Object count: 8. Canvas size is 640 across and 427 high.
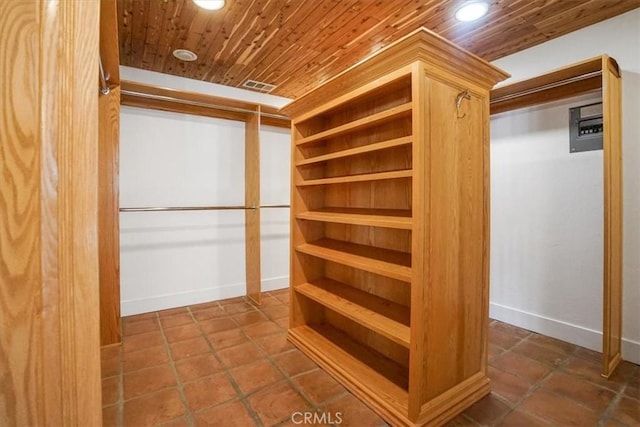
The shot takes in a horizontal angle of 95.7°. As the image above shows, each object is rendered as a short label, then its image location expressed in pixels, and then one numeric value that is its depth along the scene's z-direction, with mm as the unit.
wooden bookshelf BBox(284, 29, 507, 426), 1344
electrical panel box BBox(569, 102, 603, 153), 2090
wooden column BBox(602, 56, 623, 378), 1765
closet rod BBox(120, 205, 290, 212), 2468
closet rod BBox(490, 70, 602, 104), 1914
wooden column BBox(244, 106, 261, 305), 2984
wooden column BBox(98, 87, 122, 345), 2150
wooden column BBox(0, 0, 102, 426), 455
